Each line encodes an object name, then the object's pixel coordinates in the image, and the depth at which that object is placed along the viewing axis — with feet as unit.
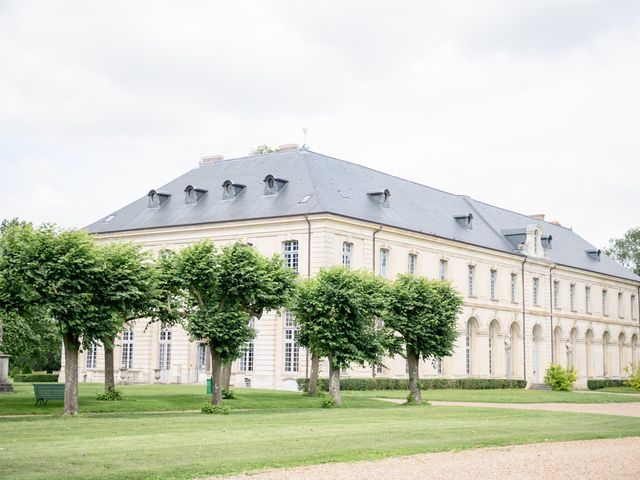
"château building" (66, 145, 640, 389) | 141.69
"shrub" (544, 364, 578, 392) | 165.17
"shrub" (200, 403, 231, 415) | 85.20
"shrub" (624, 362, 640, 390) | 171.71
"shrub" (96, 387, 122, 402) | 95.04
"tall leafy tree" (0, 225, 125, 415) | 80.48
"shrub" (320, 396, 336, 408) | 98.53
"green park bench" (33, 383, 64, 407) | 86.68
